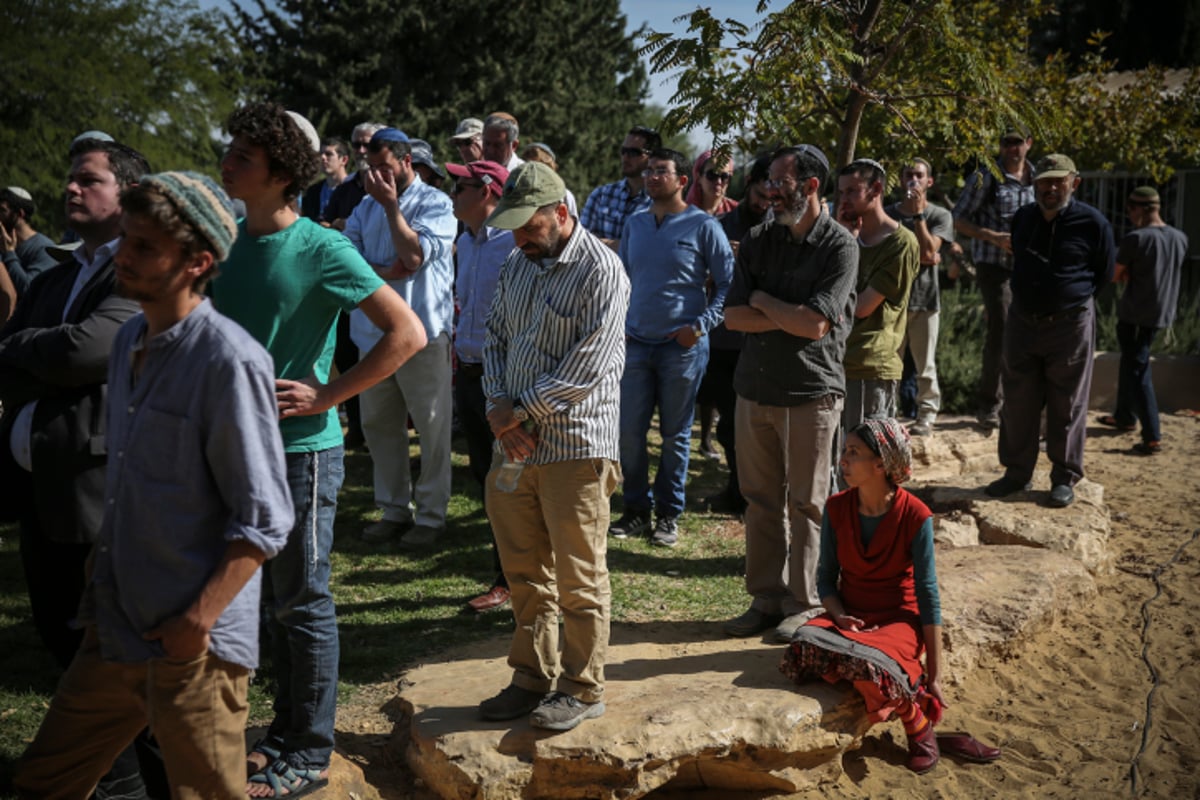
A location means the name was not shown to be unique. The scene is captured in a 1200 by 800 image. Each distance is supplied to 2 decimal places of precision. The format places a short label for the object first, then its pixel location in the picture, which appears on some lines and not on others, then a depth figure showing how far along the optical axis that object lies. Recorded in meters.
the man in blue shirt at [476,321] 5.82
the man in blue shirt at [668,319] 6.63
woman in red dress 4.29
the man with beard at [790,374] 4.82
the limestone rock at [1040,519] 6.55
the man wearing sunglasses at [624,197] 7.73
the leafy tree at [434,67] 24.78
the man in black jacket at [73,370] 3.32
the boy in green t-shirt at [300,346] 3.24
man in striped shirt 3.77
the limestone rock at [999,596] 5.24
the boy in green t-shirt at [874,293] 6.06
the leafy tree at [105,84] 19.56
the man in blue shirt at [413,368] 6.27
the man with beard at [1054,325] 6.97
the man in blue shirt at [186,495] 2.46
